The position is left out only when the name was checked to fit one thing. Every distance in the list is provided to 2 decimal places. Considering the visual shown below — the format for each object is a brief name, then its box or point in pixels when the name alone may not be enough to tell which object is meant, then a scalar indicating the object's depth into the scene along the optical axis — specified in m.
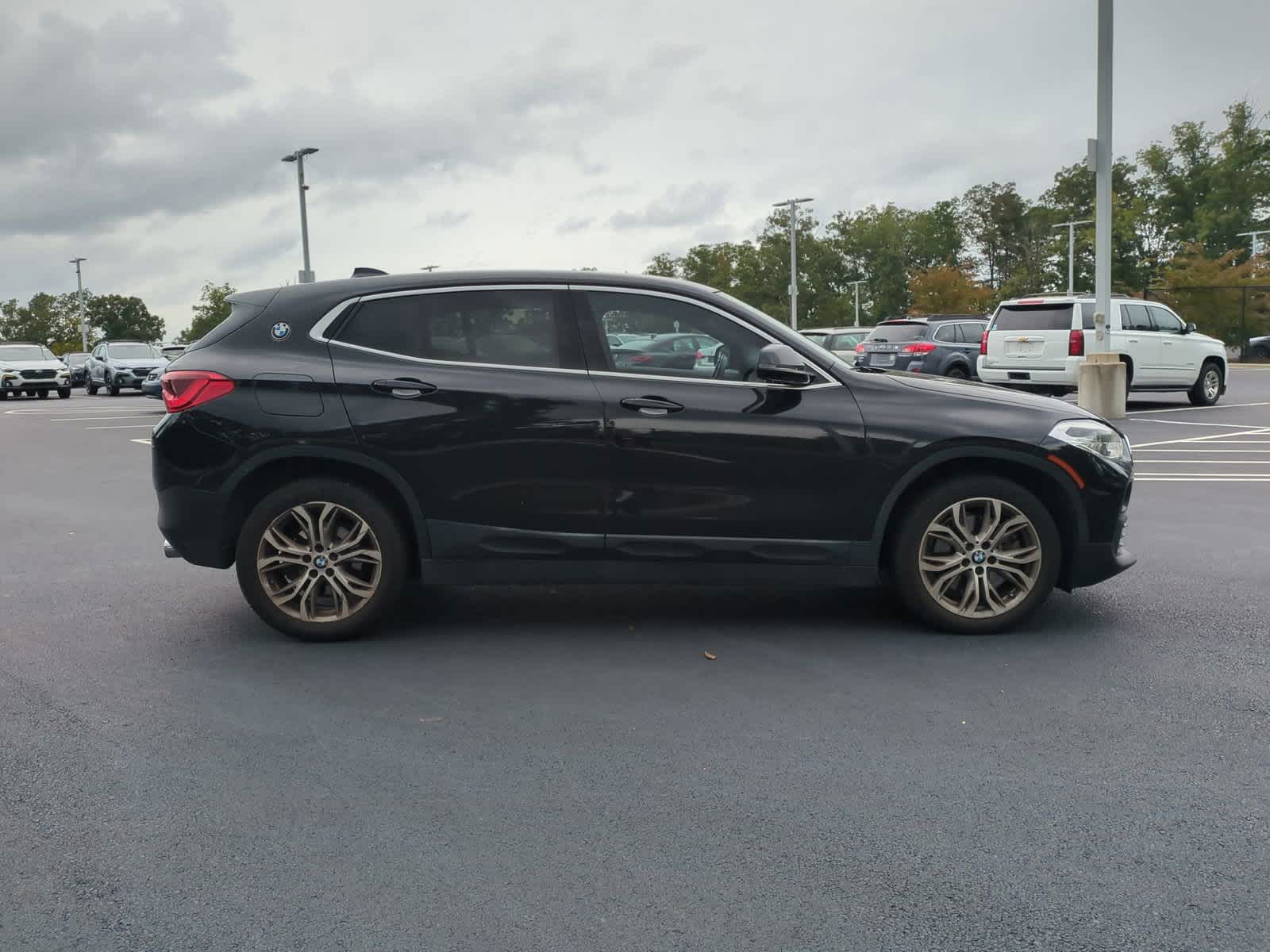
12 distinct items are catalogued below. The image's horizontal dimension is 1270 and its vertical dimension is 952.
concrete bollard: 18.31
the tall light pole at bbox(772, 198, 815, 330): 53.31
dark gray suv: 24.23
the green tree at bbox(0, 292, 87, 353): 133.62
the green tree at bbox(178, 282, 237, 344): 93.91
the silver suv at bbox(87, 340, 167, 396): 39.09
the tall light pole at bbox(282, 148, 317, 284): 41.12
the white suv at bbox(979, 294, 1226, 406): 20.50
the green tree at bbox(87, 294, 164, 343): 143.25
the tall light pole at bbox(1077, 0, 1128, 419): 18.06
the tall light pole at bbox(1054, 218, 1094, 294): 61.01
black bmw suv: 5.73
